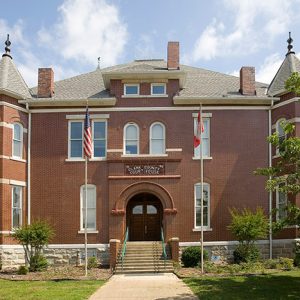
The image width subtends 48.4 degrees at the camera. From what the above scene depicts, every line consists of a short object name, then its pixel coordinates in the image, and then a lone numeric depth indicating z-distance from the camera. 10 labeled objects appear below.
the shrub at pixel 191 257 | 15.51
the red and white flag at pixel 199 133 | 14.59
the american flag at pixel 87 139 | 14.76
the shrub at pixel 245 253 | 15.68
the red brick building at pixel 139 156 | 16.59
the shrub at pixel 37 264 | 15.45
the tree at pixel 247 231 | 15.32
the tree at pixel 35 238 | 15.35
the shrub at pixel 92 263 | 15.79
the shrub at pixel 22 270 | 14.52
